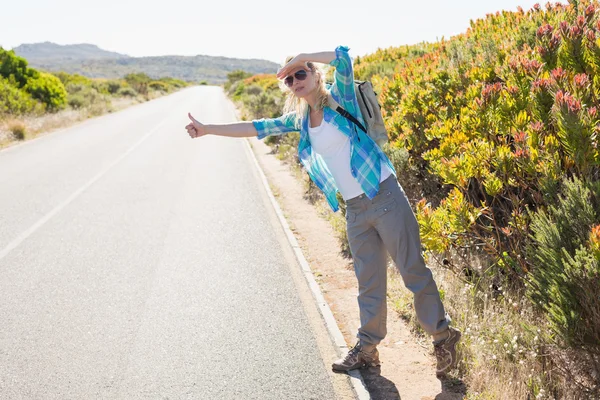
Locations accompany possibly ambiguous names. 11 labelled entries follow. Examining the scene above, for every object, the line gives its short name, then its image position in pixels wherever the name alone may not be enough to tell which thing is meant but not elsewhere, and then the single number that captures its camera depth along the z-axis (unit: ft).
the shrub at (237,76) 337.52
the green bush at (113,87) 230.31
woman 13.34
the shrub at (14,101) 91.50
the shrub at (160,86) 314.96
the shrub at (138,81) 241.96
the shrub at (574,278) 10.67
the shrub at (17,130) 75.00
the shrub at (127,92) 219.61
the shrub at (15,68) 105.70
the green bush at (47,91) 109.50
